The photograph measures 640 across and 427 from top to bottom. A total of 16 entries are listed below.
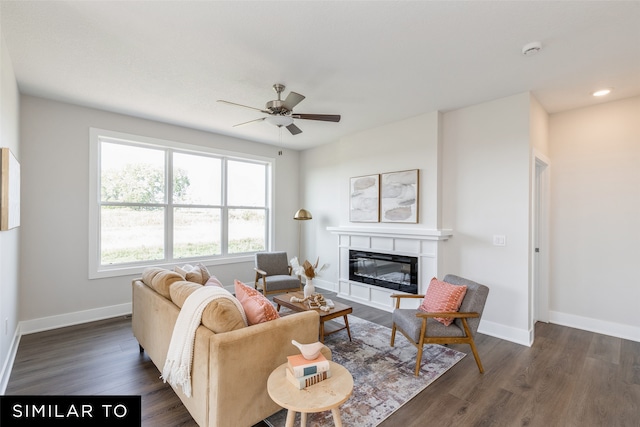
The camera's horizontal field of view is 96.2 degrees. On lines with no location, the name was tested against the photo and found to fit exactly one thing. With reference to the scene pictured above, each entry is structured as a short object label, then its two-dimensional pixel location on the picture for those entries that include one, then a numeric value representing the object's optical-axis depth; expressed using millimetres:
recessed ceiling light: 3148
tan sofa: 1614
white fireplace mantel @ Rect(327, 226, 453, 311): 3852
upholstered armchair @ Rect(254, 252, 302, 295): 4348
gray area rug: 2016
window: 3994
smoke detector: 2299
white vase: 3387
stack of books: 1550
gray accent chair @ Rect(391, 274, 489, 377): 2564
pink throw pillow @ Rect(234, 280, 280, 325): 1977
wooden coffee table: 3049
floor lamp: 5234
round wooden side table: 1412
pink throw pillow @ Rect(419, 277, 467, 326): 2699
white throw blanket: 1786
